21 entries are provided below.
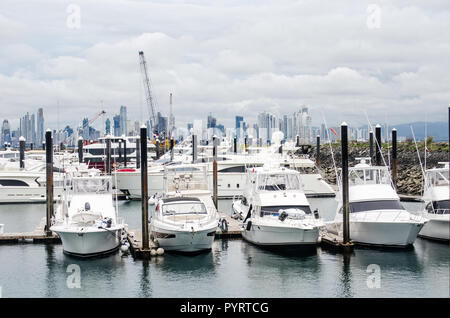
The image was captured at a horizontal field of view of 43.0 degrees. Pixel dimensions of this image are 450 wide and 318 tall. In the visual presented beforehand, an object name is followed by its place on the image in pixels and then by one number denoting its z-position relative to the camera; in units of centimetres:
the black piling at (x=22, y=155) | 6556
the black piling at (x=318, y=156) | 6931
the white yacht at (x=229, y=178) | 6297
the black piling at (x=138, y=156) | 7044
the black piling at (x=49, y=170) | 3653
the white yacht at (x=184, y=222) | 3084
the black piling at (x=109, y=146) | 6178
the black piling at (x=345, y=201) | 3150
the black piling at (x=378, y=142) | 4384
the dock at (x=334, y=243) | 3156
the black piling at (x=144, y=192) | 3052
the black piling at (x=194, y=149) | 6719
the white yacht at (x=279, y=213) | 3198
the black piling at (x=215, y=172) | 4479
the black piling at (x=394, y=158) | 4559
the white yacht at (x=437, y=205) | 3222
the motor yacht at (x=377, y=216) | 3130
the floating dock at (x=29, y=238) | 3534
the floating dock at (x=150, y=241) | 3057
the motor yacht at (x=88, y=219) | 3058
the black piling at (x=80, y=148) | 7219
